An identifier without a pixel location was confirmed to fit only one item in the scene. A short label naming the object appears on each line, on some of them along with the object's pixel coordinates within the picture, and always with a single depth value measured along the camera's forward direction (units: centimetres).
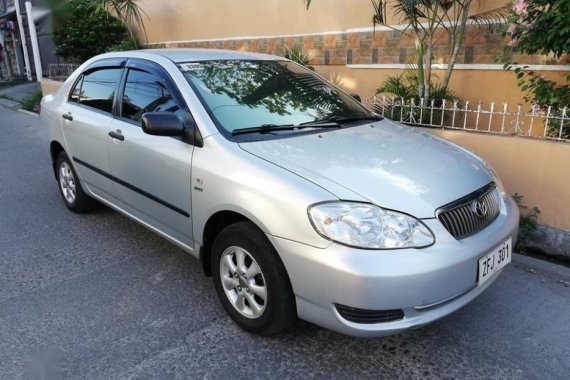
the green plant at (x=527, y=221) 406
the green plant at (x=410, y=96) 514
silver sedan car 231
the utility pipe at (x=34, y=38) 1641
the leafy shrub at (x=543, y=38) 389
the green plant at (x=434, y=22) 524
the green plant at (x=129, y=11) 1129
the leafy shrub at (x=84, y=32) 1192
